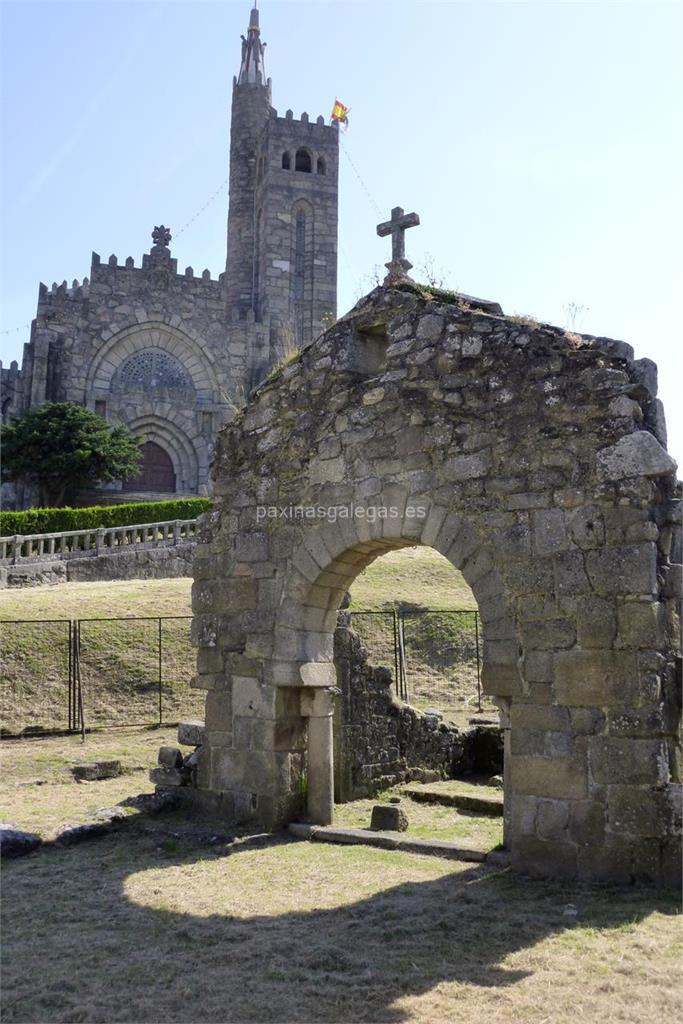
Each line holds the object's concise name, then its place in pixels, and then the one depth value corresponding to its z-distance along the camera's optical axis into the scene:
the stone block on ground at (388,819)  7.58
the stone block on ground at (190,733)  9.02
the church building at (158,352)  33.34
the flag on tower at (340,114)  43.59
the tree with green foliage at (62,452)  28.53
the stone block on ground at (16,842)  6.94
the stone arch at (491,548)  5.96
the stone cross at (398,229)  8.12
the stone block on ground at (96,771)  9.70
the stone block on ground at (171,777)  8.55
